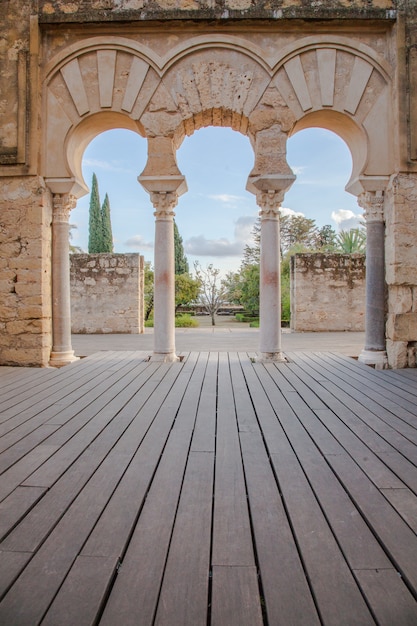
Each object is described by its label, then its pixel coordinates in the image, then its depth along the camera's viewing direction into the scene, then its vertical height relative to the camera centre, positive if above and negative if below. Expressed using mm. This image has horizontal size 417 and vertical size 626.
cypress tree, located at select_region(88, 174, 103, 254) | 24831 +4763
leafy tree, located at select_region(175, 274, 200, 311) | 17125 +804
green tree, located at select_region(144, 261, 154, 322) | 15280 +585
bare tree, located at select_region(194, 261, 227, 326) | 18172 +727
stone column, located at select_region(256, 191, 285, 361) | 5844 +422
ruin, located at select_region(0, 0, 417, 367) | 5527 +2675
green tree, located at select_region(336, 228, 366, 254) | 24641 +3979
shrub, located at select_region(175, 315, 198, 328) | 14273 -459
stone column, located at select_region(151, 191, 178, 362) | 5914 +428
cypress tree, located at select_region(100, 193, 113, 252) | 24922 +4719
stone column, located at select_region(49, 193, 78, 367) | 5898 +388
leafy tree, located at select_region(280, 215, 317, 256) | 35625 +6659
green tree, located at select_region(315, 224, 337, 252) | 36128 +6172
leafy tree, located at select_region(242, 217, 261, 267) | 34500 +4472
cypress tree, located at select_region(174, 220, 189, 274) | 28922 +3564
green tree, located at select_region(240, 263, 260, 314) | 17984 +888
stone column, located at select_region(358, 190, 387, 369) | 5719 +399
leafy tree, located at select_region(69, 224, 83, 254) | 29633 +4302
